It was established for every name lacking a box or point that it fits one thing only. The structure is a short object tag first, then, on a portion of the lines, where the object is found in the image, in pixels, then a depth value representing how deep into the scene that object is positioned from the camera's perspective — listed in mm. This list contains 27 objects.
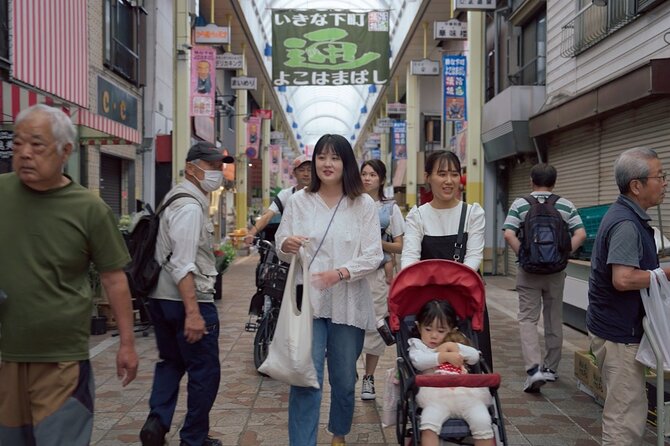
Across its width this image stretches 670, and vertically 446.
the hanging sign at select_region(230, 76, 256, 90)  22359
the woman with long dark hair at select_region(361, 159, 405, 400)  5434
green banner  17219
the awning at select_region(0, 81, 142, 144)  6480
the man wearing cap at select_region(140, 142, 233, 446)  3799
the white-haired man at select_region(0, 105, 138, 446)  2545
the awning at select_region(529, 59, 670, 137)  7434
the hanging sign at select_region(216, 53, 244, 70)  19516
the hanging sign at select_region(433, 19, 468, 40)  16094
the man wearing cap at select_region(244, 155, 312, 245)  6078
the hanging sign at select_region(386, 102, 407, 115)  26500
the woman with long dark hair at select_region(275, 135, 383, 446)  3645
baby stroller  3411
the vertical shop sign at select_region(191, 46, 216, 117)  16234
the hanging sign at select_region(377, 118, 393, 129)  29725
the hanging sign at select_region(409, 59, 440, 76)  19969
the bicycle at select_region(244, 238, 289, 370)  5727
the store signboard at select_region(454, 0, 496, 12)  13148
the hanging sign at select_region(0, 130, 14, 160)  6871
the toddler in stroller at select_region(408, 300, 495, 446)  3143
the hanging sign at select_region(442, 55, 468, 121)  16141
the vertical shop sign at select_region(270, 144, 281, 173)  37275
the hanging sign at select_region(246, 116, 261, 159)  26786
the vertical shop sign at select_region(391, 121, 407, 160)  26312
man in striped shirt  5586
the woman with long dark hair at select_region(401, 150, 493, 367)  4168
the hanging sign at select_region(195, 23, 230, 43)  16734
